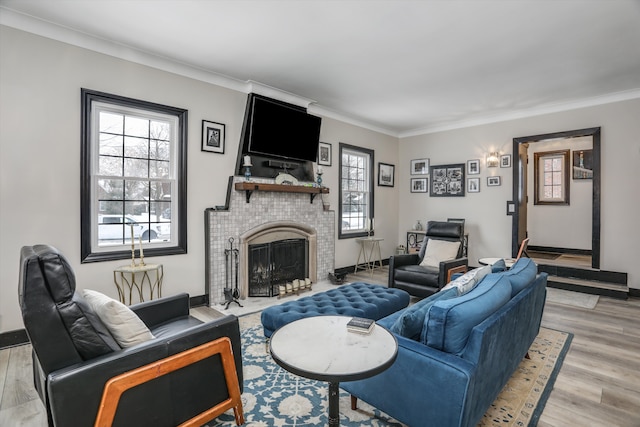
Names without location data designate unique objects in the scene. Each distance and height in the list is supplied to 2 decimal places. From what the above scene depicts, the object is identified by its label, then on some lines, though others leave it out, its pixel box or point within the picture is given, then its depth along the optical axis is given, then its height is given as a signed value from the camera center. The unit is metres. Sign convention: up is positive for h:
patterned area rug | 1.84 -1.21
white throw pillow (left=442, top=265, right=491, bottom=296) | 2.00 -0.47
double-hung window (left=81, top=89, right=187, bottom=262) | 3.16 +0.34
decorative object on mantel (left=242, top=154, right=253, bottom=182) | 4.16 +0.57
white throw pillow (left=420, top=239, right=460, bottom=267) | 4.37 -0.58
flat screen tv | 4.23 +1.14
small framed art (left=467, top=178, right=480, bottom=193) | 5.78 +0.48
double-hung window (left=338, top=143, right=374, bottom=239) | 5.81 +0.36
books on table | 1.65 -0.61
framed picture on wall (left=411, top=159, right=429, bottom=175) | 6.45 +0.91
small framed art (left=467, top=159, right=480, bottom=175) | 5.78 +0.81
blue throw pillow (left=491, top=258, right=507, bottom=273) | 2.60 -0.46
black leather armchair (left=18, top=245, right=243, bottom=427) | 1.27 -0.67
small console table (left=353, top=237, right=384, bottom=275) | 6.00 -0.85
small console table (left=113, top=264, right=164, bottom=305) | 3.23 -0.75
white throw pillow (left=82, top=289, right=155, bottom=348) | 1.55 -0.55
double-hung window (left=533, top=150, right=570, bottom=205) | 6.78 +0.75
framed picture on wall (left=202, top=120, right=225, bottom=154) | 3.92 +0.92
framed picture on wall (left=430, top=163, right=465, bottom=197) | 5.97 +0.59
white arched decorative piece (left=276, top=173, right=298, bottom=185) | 4.57 +0.45
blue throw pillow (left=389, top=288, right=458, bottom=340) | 1.68 -0.60
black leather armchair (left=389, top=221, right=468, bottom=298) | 3.83 -0.75
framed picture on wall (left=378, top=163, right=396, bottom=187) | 6.42 +0.75
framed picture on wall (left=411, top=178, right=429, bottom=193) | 6.47 +0.53
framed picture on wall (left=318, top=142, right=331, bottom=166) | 5.30 +0.96
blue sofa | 1.45 -0.72
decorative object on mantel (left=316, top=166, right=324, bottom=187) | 5.07 +0.56
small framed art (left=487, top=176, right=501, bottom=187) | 5.54 +0.53
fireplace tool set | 4.04 -0.76
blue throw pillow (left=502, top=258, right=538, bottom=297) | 2.10 -0.44
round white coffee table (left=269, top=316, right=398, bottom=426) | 1.29 -0.65
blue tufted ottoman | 2.52 -0.82
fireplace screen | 4.33 -0.79
